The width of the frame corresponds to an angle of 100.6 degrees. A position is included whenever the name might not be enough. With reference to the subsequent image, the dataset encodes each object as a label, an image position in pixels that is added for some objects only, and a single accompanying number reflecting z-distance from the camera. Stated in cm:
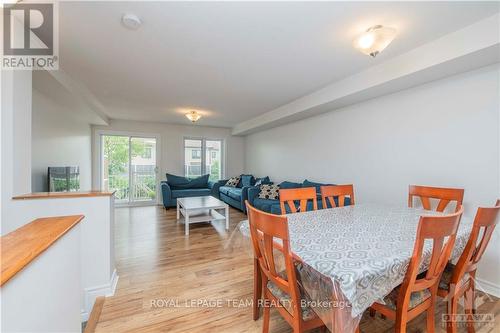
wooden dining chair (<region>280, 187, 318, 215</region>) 195
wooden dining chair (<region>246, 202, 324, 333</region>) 103
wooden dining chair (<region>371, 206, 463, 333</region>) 95
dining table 89
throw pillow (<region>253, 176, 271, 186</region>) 515
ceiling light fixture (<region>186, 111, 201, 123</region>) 434
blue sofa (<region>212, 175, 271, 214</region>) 468
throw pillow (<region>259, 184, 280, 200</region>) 412
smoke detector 162
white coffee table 358
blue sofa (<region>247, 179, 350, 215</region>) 335
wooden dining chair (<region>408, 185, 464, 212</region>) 188
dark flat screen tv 310
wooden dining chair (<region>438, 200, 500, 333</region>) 116
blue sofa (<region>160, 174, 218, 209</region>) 509
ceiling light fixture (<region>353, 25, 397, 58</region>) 172
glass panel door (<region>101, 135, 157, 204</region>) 554
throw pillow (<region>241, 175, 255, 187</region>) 562
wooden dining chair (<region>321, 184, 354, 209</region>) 222
